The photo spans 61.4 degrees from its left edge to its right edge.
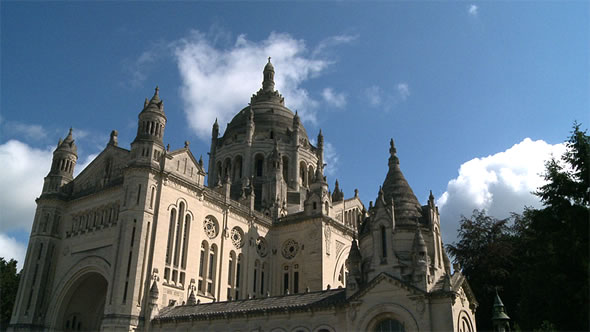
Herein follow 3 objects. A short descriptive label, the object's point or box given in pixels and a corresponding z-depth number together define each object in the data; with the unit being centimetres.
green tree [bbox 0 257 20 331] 5978
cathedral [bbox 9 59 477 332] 3069
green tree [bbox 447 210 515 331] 4400
